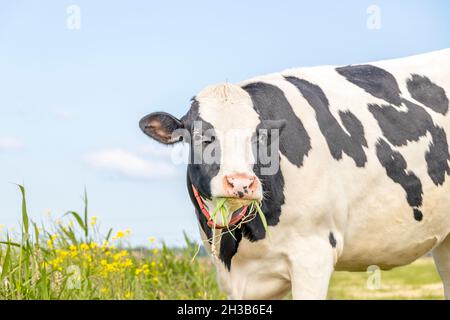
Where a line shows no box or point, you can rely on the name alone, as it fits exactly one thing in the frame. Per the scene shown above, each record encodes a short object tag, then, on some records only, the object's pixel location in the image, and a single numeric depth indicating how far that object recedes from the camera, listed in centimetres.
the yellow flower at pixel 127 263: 1001
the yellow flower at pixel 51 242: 961
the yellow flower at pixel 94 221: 1018
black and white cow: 642
